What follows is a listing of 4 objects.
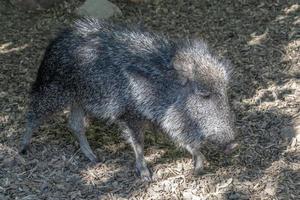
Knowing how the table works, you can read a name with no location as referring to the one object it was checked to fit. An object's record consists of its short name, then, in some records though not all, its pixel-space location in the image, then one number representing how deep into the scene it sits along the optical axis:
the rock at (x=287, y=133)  4.67
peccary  4.15
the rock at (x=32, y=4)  7.10
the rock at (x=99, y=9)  6.93
